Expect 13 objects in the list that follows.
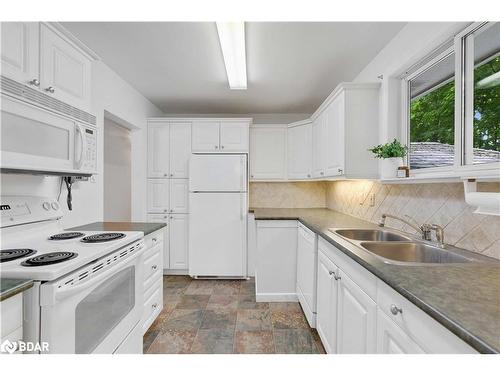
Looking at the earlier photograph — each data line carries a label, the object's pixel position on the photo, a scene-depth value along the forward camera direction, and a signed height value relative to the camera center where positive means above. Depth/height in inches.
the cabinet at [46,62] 48.2 +28.5
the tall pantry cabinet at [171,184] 135.1 +1.6
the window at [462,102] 49.1 +19.7
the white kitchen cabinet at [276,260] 106.8 -31.7
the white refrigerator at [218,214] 128.1 -14.2
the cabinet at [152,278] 79.3 -31.2
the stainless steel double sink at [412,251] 51.8 -14.9
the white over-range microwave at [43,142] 46.9 +10.1
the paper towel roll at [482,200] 38.4 -1.8
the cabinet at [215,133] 136.7 +30.2
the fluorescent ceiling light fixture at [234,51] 66.0 +44.0
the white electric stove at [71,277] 38.0 -16.8
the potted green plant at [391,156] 71.6 +9.5
